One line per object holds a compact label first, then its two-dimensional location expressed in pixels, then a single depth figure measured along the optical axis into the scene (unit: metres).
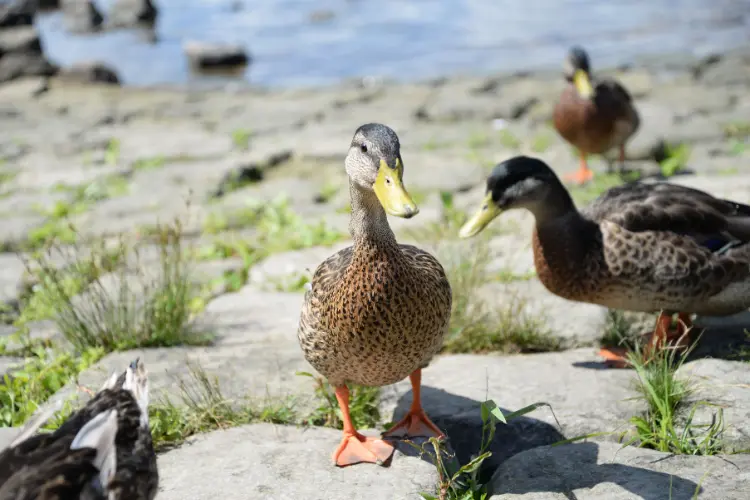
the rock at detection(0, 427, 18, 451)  2.85
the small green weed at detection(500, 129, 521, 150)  6.81
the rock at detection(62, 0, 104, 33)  15.44
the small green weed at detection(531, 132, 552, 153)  6.82
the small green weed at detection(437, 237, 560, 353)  3.67
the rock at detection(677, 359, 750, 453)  2.76
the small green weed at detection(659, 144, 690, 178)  5.96
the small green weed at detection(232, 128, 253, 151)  7.21
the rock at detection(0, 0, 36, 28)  13.40
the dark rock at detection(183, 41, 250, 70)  12.11
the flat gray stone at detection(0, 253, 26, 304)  4.44
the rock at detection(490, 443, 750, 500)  2.48
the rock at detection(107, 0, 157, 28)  15.63
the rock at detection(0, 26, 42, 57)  11.39
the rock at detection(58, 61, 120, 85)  10.62
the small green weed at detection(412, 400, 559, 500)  2.54
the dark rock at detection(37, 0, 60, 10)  17.48
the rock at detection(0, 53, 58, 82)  10.78
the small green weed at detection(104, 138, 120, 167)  6.96
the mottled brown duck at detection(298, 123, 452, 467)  2.72
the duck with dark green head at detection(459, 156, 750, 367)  3.41
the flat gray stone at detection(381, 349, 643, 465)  3.00
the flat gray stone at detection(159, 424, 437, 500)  2.66
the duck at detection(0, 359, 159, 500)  2.10
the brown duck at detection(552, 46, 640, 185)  5.97
